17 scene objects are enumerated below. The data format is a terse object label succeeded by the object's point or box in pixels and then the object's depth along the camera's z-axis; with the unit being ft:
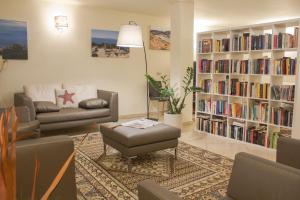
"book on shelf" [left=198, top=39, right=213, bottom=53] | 14.47
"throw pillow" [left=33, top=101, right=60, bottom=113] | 13.53
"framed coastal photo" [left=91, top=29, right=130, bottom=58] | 17.99
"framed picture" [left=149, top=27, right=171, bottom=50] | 20.31
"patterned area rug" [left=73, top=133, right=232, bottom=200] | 8.10
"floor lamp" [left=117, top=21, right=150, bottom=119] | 12.53
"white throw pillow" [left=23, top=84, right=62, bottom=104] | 14.75
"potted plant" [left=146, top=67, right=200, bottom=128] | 14.66
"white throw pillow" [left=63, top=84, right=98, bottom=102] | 16.22
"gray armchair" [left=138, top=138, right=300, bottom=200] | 4.24
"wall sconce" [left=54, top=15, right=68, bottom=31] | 16.26
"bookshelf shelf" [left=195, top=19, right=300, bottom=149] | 11.64
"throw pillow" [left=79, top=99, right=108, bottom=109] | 14.96
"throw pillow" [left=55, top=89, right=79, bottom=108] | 15.61
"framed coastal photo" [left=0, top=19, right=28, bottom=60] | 15.01
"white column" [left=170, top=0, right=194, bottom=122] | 15.97
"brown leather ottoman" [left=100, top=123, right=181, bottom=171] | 9.47
